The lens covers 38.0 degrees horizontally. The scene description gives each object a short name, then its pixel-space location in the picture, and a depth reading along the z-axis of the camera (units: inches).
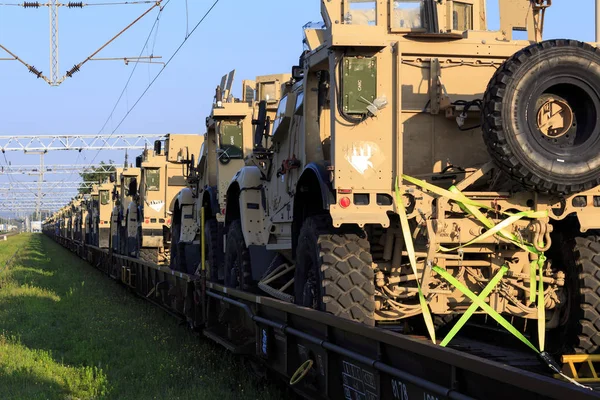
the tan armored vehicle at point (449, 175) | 238.8
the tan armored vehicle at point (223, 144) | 488.1
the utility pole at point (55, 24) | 669.0
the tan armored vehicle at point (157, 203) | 802.2
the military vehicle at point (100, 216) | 1214.0
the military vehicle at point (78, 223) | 1584.8
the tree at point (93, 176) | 3377.0
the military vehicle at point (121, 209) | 969.5
